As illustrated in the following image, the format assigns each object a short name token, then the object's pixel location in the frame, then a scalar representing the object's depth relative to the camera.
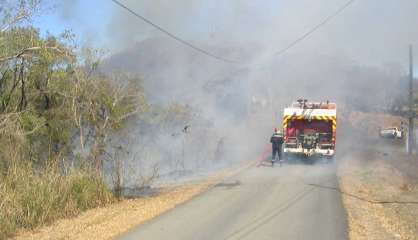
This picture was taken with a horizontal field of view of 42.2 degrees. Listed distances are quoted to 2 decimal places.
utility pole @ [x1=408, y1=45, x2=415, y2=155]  34.75
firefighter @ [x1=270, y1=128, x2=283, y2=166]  22.29
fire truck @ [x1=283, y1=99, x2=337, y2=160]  22.80
